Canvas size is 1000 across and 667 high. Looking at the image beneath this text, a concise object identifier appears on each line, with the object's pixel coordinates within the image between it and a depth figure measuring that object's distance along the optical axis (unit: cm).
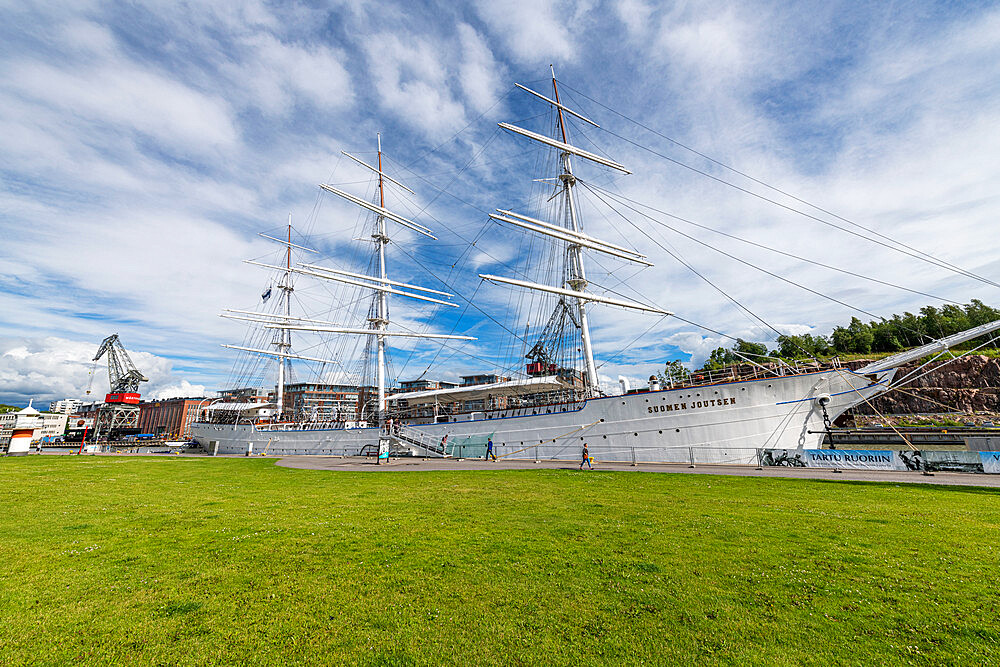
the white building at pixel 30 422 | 3378
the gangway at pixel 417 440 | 3169
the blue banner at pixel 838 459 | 1617
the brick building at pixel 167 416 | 11406
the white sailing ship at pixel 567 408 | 2256
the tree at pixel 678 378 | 2563
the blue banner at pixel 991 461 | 1469
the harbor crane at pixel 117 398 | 6681
